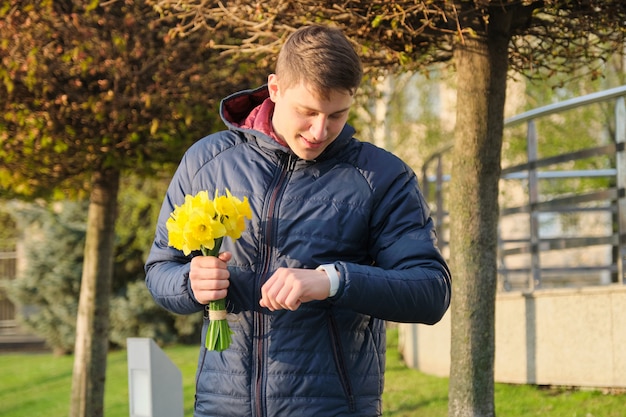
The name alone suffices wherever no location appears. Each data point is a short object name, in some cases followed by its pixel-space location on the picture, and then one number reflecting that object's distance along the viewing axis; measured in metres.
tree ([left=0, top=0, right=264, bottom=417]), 6.87
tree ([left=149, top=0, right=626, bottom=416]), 5.38
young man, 2.45
